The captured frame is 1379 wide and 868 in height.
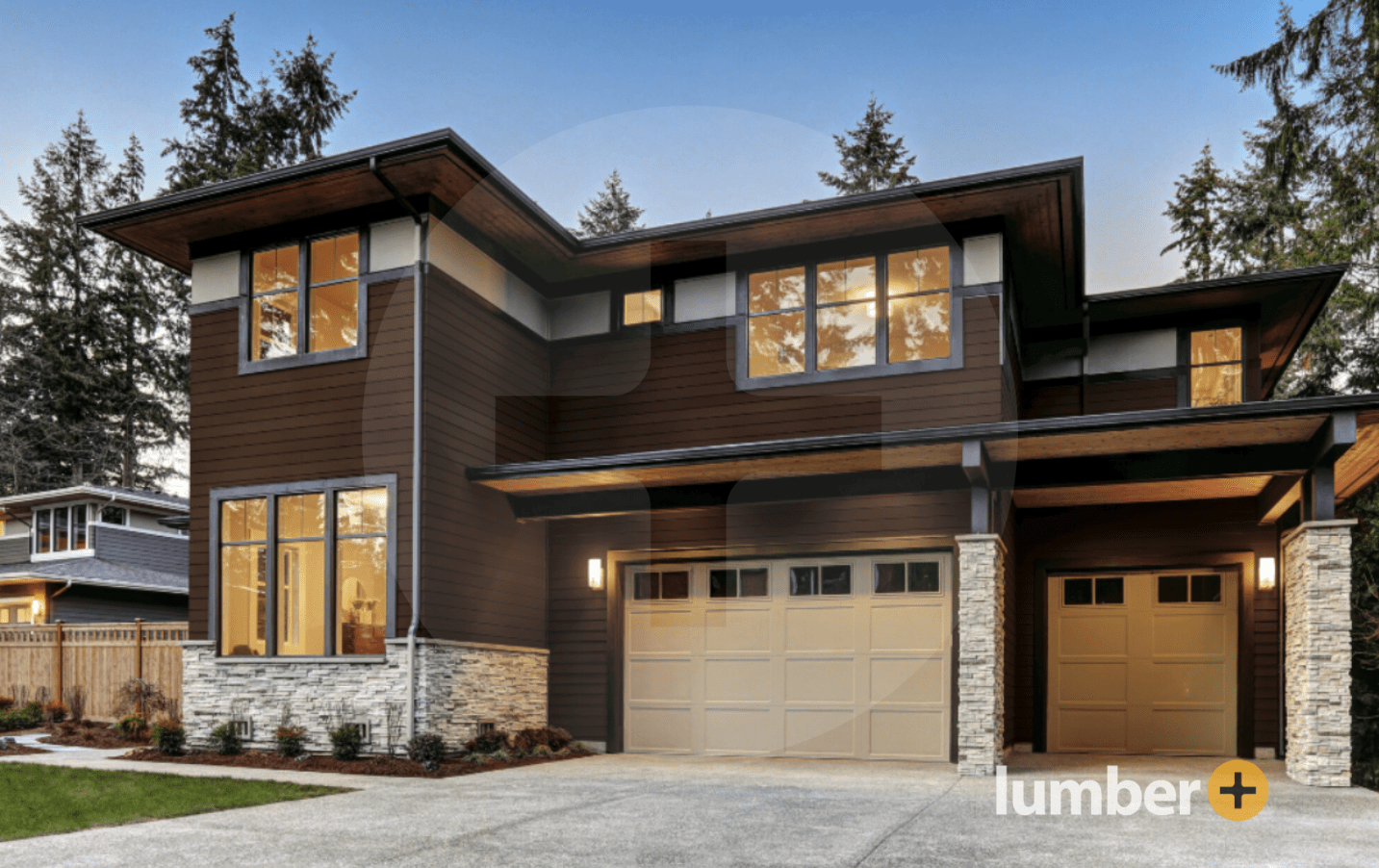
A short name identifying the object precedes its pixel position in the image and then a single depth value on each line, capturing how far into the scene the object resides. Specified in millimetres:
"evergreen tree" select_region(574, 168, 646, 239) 33469
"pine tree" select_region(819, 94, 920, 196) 26734
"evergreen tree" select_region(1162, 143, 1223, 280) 24281
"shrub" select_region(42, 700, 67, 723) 13638
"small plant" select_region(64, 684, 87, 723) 13664
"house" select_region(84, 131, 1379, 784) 9570
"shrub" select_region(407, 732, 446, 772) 9031
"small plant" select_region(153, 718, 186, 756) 10070
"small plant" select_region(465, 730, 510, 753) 9766
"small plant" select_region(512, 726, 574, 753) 10289
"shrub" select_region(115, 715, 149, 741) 11453
